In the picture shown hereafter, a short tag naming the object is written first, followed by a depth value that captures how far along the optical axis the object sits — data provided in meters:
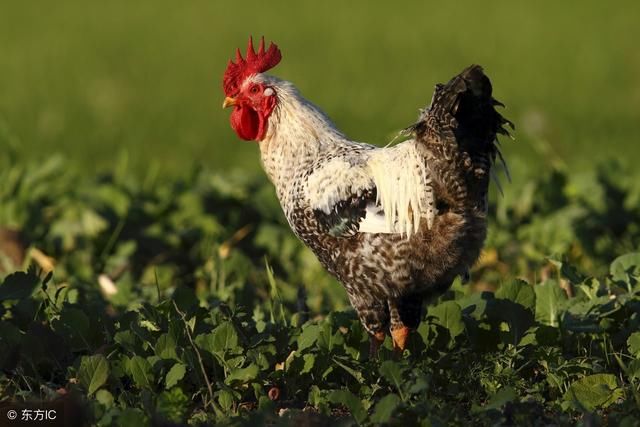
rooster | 10.68
